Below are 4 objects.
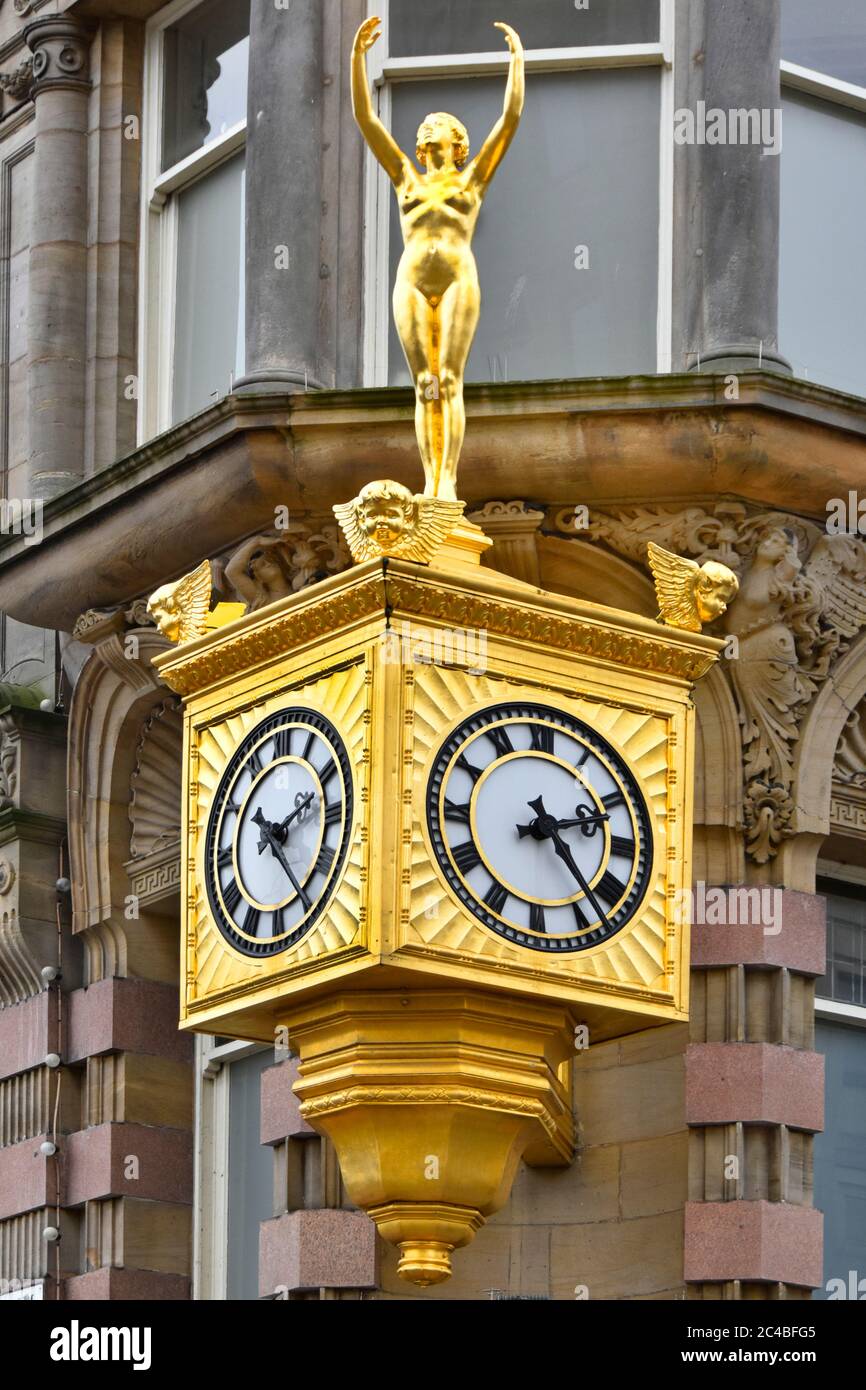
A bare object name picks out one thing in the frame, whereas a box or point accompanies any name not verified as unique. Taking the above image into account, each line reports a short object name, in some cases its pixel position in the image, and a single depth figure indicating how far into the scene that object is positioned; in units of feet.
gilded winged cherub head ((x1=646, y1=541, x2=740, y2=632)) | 54.49
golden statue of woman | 55.67
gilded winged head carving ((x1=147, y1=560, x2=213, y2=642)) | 54.95
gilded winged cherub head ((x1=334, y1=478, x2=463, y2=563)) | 51.98
